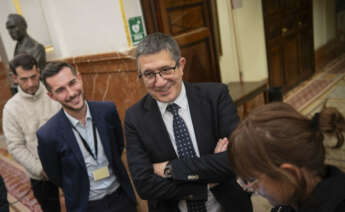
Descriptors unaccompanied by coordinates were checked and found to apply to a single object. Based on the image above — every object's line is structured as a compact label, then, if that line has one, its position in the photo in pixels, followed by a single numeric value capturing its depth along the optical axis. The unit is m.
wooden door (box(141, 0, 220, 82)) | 3.13
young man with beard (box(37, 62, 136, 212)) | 1.88
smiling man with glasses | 1.49
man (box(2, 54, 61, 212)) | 2.41
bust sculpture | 4.39
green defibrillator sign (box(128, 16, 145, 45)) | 3.09
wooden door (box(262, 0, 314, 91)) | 3.30
